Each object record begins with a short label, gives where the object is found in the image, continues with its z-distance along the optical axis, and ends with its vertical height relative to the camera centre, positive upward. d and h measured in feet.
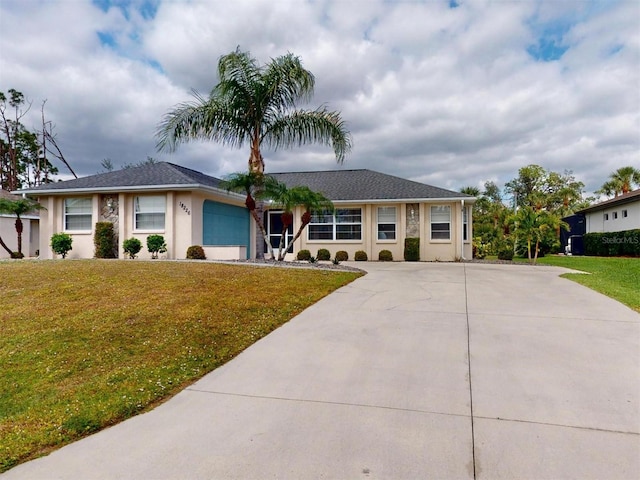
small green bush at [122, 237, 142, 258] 46.98 +0.06
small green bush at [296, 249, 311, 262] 56.08 -1.45
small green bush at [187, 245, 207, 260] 46.19 -0.87
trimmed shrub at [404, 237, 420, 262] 56.49 -0.76
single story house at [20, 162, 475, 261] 48.52 +4.75
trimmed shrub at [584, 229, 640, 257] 68.54 +0.05
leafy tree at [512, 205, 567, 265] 56.65 +3.48
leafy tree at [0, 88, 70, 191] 109.60 +31.33
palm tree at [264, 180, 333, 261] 40.50 +5.53
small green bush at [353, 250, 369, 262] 58.03 -1.72
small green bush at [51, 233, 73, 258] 47.93 +0.37
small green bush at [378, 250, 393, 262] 57.21 -1.70
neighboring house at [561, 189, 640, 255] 74.49 +6.09
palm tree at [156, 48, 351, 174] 42.01 +15.93
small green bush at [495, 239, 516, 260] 59.47 -0.78
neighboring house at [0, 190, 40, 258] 64.69 +2.53
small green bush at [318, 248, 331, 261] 58.54 -1.52
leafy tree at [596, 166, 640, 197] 108.06 +19.20
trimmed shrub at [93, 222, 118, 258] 48.26 +0.74
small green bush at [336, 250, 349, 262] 57.88 -1.68
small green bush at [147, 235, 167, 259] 46.50 +0.42
